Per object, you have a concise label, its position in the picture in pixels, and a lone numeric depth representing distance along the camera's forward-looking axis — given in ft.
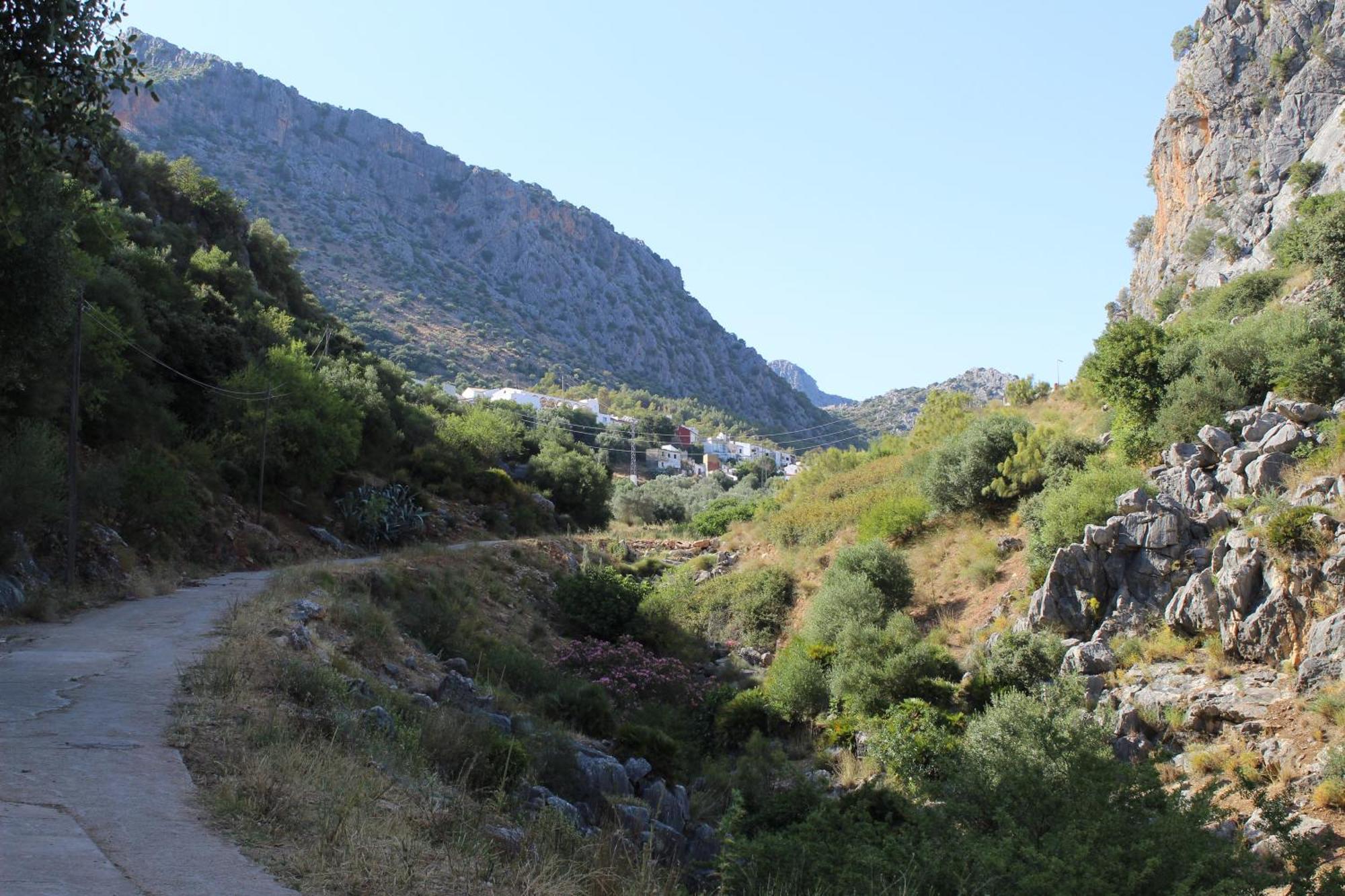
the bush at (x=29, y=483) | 52.49
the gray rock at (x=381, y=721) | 29.14
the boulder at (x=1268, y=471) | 57.88
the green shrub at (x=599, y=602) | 81.00
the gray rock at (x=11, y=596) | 47.91
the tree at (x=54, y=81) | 30.91
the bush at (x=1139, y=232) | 217.97
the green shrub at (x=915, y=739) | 47.32
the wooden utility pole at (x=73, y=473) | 56.18
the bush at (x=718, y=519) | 141.90
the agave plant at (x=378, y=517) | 111.65
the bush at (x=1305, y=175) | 142.31
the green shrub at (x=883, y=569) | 76.07
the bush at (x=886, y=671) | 59.36
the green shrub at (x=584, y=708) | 51.52
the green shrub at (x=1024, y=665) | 56.75
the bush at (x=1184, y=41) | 197.36
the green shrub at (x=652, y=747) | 49.06
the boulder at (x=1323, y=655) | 45.29
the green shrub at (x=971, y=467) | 85.35
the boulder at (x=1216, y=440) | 64.08
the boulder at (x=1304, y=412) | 61.98
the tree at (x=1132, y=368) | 77.56
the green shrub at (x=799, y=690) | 62.85
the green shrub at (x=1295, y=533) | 49.52
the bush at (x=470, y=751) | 30.04
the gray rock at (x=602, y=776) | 37.78
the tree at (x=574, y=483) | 165.99
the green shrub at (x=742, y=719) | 61.46
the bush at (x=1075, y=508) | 65.46
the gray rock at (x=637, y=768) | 42.73
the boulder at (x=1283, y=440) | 59.77
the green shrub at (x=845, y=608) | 71.26
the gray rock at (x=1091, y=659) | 55.42
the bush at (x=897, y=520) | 87.97
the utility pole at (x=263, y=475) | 95.36
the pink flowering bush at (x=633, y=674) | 64.80
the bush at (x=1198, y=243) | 166.40
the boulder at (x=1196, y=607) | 53.01
